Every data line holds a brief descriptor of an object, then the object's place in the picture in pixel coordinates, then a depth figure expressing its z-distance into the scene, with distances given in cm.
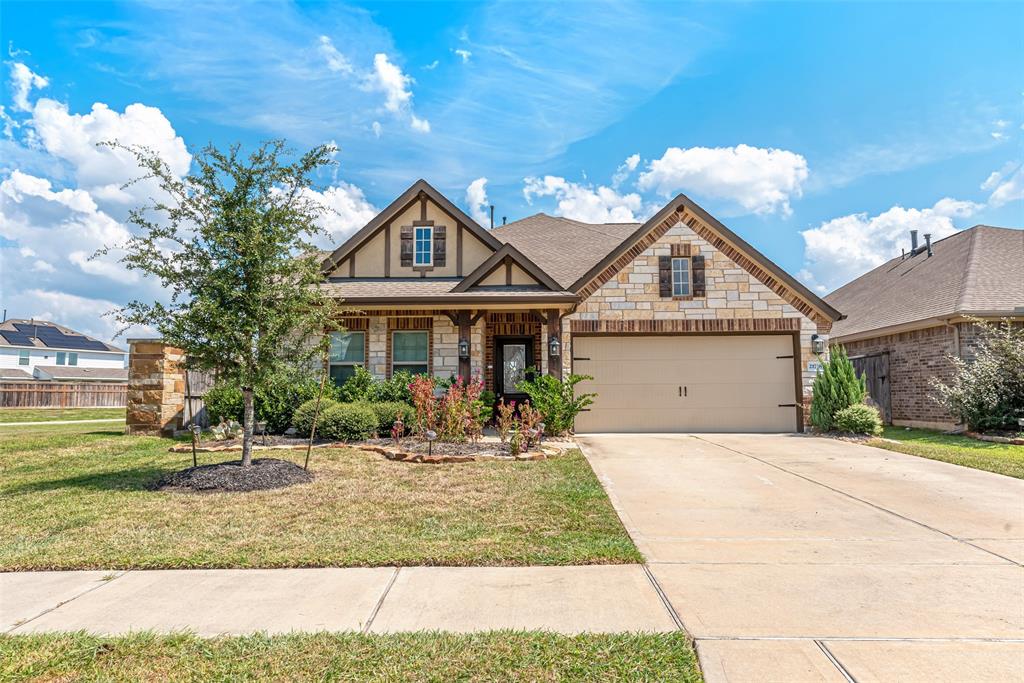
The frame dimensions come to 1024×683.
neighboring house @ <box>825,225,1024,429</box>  1441
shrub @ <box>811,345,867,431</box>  1311
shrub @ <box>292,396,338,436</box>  1154
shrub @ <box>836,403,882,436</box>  1260
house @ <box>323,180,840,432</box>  1406
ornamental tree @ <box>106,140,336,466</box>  761
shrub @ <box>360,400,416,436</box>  1173
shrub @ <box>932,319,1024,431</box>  1214
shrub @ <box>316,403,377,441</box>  1120
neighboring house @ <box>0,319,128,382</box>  4016
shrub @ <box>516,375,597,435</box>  1175
